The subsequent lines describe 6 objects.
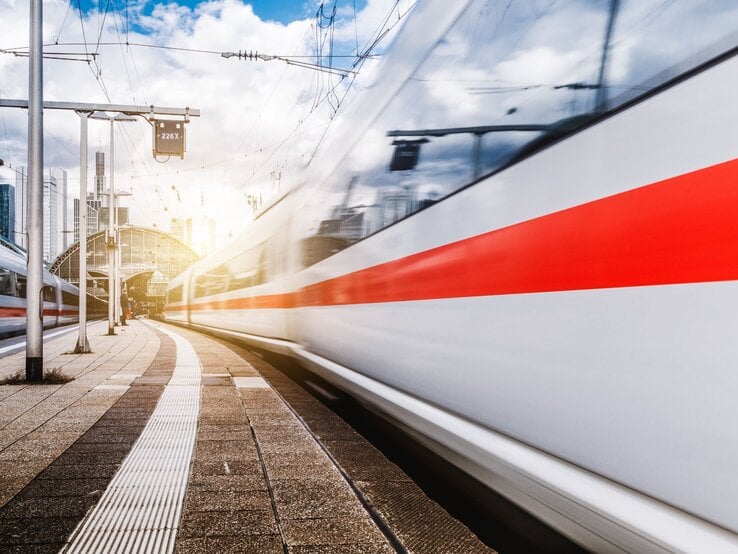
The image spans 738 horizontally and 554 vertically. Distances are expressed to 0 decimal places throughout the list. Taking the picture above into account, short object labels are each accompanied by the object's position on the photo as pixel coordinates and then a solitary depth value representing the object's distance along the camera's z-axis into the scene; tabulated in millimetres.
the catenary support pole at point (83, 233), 12430
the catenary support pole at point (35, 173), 8133
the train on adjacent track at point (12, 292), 17406
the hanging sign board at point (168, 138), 12359
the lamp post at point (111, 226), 16406
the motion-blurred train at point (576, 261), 1620
